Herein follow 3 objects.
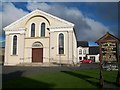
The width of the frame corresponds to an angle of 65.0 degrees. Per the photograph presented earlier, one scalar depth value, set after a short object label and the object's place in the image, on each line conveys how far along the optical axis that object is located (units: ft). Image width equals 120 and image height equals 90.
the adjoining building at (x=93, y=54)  106.24
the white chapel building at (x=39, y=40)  50.75
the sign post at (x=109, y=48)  17.75
